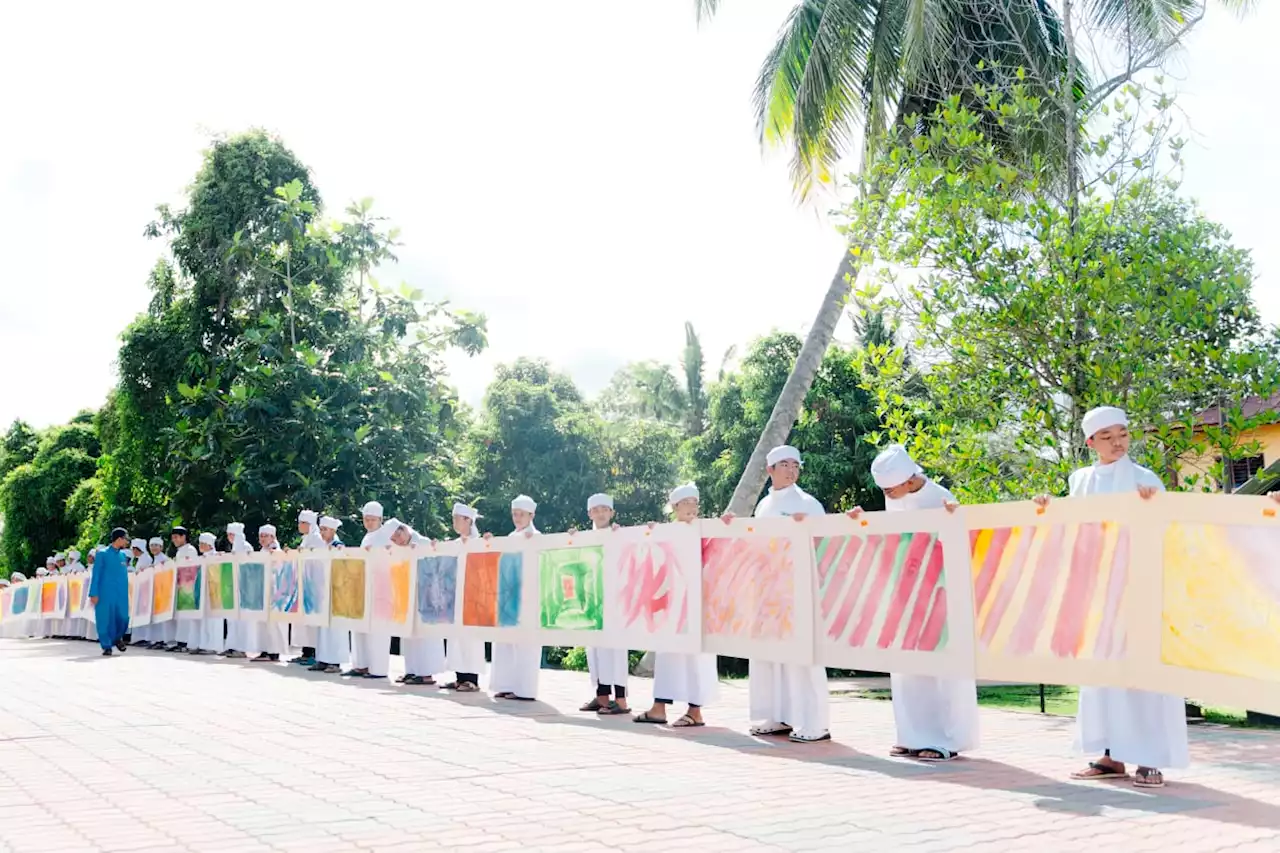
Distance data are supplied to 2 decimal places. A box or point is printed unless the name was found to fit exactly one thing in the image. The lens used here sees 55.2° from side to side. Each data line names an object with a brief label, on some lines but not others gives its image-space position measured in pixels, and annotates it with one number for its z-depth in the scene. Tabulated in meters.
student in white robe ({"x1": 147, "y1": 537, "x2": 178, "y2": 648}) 21.97
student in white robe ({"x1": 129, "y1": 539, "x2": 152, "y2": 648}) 22.14
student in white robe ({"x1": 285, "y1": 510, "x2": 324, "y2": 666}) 17.23
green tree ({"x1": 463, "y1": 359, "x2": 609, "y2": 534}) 42.03
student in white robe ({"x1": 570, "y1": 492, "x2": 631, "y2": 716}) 10.85
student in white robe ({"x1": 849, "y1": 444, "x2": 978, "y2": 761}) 7.72
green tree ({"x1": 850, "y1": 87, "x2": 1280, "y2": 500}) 11.80
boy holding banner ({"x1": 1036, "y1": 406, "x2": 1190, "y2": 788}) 6.52
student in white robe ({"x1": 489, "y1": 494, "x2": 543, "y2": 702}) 11.99
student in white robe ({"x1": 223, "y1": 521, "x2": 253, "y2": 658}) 19.08
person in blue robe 19.59
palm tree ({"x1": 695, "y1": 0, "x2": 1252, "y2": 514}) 15.77
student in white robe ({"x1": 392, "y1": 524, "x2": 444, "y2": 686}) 13.91
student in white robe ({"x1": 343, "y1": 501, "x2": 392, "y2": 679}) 14.81
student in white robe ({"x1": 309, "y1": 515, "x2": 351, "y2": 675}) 15.62
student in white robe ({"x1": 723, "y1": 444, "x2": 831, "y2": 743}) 8.66
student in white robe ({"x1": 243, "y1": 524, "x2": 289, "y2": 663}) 18.11
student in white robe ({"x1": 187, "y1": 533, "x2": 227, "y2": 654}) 20.03
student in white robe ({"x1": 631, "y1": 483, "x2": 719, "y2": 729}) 9.90
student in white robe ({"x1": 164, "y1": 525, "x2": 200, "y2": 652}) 20.67
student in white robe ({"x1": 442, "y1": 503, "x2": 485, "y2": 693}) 13.26
